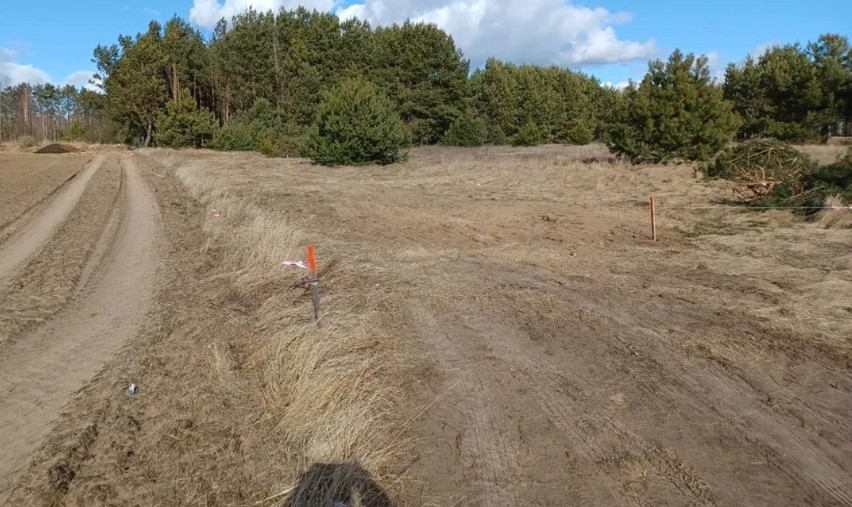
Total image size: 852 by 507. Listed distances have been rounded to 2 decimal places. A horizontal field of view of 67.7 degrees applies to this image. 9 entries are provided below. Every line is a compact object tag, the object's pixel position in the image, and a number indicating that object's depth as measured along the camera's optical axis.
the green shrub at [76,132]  87.75
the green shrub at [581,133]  68.94
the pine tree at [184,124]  62.91
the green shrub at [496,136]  67.12
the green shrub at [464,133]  57.31
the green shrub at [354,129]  35.06
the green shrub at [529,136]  64.94
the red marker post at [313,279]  7.02
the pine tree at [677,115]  26.84
